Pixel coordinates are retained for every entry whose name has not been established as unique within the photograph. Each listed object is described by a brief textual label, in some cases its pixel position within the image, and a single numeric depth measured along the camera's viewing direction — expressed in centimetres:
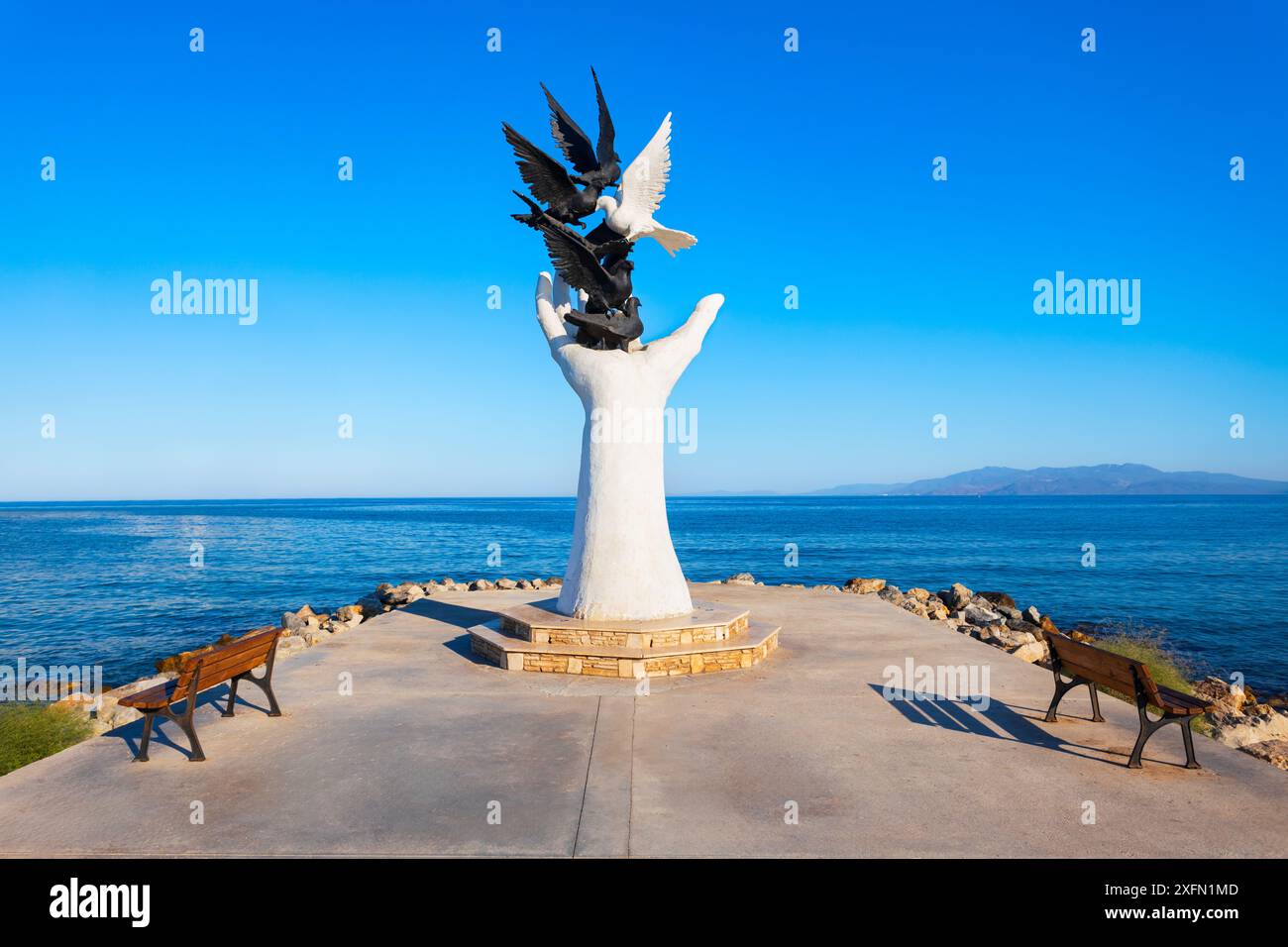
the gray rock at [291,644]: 1195
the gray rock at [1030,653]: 1176
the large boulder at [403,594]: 1827
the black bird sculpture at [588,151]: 1063
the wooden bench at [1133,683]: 593
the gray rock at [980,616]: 1596
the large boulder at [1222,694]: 1121
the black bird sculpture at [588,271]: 1005
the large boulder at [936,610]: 1562
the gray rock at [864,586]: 1819
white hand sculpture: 1013
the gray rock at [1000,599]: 2158
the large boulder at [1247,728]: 838
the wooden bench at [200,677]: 612
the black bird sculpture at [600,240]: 998
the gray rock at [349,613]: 1620
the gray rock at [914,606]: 1548
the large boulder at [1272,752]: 733
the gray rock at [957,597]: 1839
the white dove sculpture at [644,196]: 1070
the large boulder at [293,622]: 1485
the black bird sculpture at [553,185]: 1018
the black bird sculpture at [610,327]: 1033
